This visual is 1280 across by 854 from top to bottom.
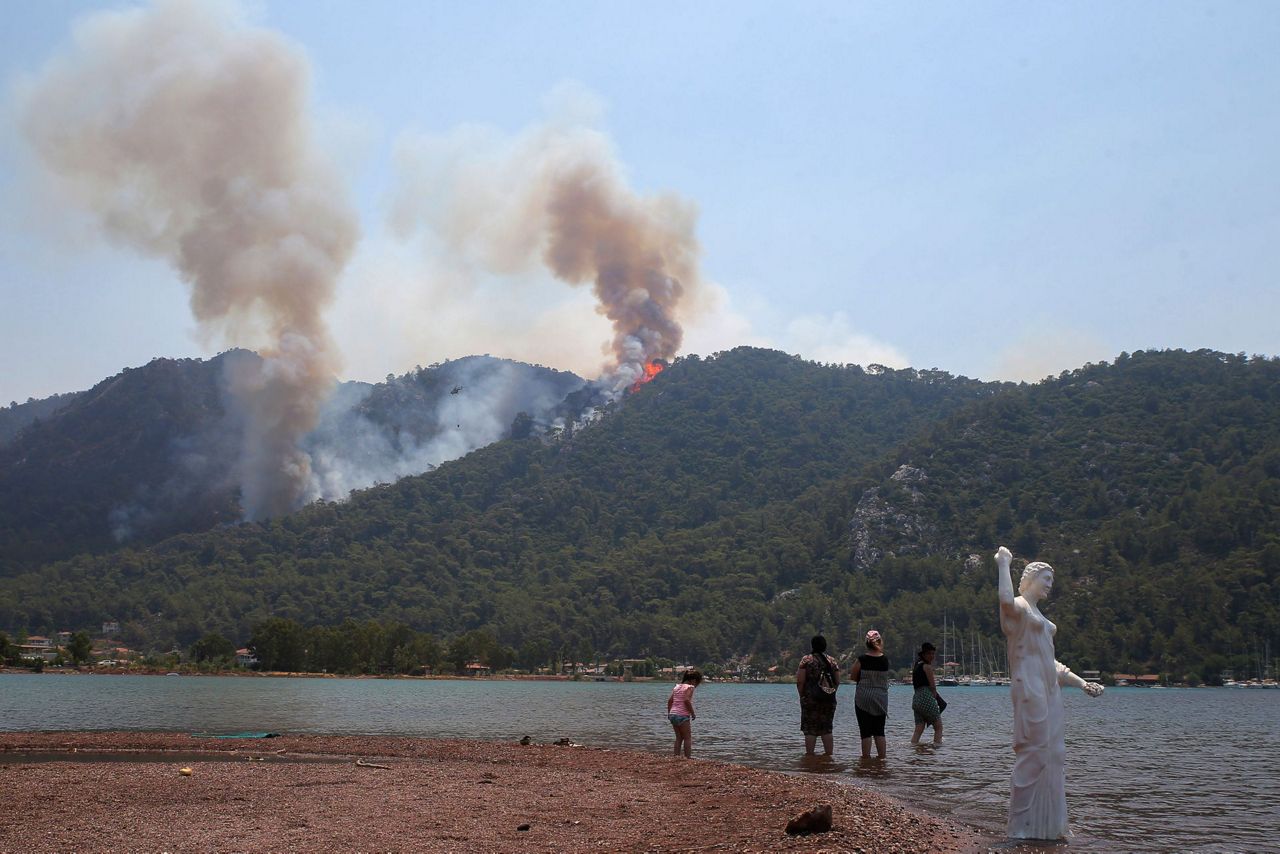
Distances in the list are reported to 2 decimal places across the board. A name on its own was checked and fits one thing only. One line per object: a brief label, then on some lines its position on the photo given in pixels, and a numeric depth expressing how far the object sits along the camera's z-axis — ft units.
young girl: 74.54
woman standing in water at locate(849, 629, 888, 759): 69.10
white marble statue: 39.91
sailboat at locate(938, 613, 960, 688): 457.68
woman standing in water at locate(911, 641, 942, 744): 75.44
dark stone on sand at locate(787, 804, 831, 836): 39.42
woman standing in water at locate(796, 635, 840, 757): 69.97
